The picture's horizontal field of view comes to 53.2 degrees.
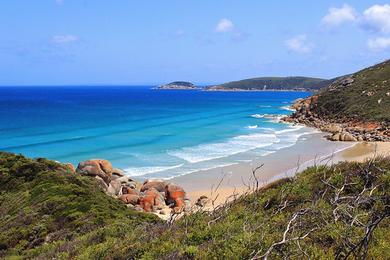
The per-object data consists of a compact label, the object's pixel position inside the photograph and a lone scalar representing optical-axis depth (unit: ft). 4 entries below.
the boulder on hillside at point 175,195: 78.01
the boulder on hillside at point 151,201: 75.56
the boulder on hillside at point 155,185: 85.46
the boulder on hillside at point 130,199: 77.05
